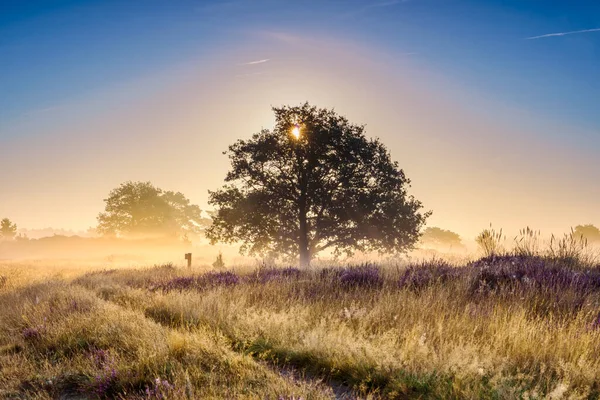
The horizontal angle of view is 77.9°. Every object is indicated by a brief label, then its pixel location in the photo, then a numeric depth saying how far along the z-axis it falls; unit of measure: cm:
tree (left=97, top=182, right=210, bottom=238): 5684
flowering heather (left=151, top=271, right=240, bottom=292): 1048
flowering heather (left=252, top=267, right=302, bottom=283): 1048
